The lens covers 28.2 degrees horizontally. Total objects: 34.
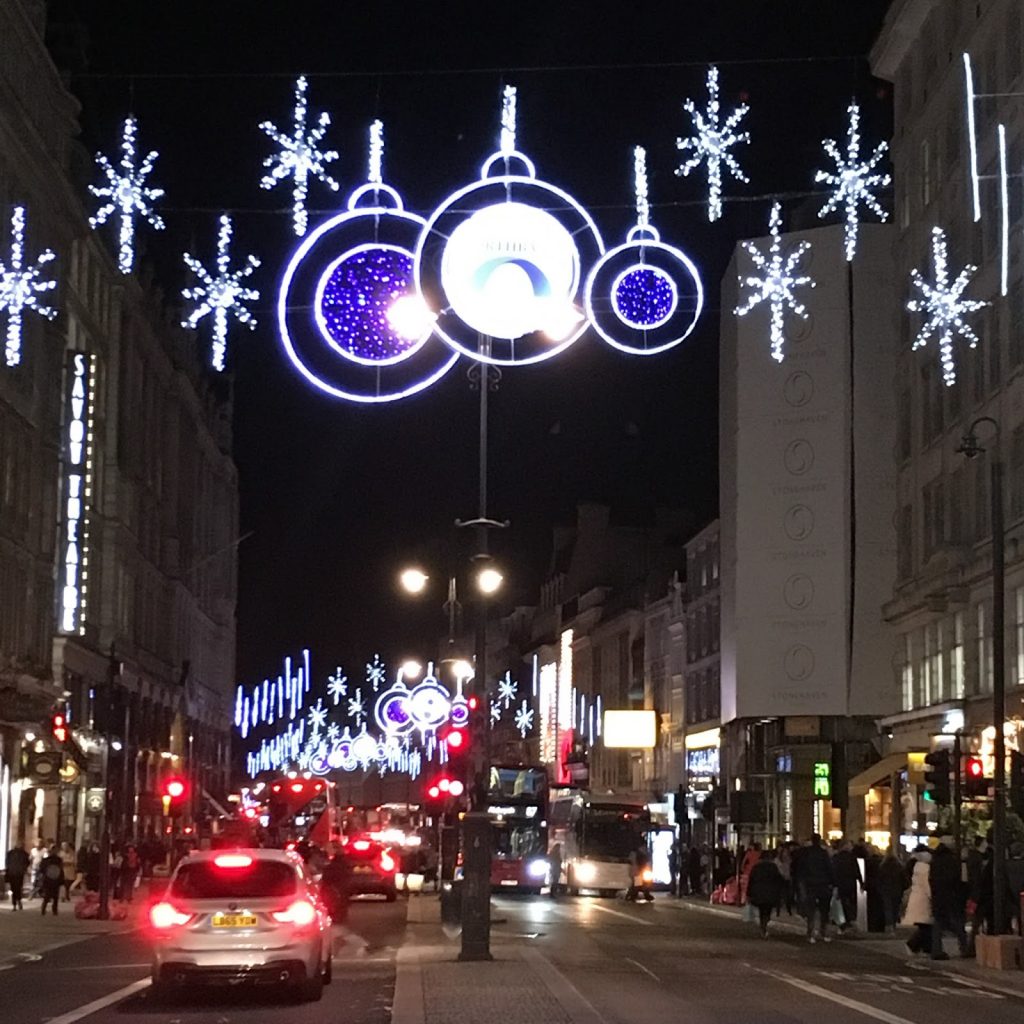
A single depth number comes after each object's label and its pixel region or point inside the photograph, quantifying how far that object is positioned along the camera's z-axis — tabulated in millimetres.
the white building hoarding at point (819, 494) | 66250
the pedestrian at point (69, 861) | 55594
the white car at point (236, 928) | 20328
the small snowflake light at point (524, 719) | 121838
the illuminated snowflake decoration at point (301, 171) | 23094
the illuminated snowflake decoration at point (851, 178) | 26906
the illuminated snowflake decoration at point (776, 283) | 34594
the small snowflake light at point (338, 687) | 97188
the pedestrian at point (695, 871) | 61584
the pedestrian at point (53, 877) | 42500
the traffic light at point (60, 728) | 43344
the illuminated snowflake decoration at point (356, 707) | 92875
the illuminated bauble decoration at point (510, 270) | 19859
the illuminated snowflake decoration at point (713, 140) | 23703
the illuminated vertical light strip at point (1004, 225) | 44244
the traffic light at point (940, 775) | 31562
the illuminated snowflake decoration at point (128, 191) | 25891
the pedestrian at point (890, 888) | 37625
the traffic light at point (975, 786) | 31688
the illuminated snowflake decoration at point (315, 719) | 104375
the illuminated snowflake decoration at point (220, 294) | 25078
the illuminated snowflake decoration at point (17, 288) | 47594
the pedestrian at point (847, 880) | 36812
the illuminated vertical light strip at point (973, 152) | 39906
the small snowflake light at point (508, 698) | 131500
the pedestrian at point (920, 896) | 29281
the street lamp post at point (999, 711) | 28641
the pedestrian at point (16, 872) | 43062
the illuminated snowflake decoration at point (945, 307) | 49312
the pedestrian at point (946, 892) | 28812
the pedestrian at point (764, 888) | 36862
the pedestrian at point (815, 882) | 34688
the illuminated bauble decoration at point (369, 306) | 21594
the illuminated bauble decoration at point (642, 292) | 22625
